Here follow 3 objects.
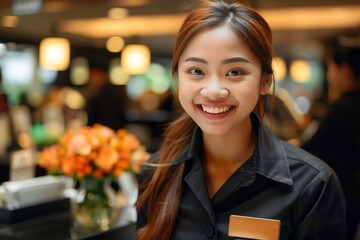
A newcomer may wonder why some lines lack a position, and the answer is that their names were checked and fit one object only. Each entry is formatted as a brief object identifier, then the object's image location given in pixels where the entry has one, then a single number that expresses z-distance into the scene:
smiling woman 1.22
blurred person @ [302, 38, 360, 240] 2.79
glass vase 2.03
